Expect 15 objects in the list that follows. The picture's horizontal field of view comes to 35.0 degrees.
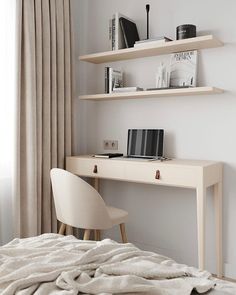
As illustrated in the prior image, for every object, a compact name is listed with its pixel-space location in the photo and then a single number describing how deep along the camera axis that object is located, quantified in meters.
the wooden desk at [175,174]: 2.48
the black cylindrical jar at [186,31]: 2.71
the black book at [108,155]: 3.02
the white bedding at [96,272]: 1.20
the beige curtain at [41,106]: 2.85
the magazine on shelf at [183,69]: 2.82
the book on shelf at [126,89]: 2.93
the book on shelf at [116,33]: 3.04
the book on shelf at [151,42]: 2.78
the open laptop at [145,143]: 2.97
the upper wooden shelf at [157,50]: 2.64
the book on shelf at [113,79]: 3.12
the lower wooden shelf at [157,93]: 2.62
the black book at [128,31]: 3.03
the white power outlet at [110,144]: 3.34
